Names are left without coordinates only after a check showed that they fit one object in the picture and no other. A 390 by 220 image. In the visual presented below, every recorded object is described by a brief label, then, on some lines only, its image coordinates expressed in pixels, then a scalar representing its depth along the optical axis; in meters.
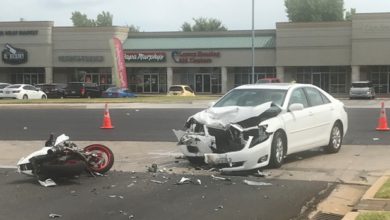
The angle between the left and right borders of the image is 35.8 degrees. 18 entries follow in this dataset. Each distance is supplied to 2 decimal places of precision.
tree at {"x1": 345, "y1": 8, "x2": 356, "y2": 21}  99.81
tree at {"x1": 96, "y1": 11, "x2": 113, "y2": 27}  126.88
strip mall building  55.84
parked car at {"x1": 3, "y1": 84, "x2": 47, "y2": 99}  44.78
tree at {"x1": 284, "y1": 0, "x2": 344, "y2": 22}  91.81
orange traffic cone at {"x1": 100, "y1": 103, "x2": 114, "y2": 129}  19.40
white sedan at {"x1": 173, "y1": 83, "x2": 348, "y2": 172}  10.17
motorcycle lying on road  9.27
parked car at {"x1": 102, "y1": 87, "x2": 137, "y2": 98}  46.81
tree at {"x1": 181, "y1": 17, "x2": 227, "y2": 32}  106.44
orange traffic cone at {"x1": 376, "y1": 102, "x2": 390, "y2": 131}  17.14
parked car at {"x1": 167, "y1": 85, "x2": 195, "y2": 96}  48.08
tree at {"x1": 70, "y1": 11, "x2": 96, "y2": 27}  123.51
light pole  49.98
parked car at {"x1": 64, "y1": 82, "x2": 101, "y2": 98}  47.59
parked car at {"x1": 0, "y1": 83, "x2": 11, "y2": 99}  45.16
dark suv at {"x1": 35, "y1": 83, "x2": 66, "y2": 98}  49.28
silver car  47.03
